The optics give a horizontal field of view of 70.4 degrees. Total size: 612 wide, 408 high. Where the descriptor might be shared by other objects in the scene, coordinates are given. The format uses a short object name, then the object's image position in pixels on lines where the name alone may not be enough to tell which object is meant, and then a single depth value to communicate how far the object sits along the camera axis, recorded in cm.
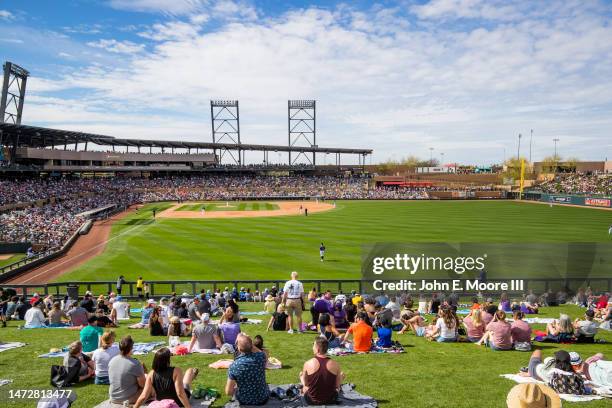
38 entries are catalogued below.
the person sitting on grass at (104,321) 1235
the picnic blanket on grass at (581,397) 671
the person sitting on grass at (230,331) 989
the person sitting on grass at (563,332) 1081
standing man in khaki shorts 1211
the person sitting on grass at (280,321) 1255
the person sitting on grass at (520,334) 1010
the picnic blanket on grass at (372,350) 991
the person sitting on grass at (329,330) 1011
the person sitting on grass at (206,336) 979
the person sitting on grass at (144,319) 1359
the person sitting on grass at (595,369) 717
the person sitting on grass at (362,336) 999
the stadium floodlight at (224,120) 11603
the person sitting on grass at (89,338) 923
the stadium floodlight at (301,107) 12925
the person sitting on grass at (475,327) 1099
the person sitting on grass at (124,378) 644
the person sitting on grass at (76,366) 762
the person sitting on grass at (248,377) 660
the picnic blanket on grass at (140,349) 965
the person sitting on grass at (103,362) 766
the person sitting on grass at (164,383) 609
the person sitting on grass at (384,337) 1016
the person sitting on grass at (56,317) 1373
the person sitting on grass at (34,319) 1347
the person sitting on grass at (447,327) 1099
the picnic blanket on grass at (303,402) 661
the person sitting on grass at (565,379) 695
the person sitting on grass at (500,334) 1008
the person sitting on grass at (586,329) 1070
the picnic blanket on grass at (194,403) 643
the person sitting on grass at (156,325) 1198
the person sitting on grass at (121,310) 1513
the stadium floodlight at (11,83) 6875
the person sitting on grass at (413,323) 1197
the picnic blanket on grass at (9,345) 1035
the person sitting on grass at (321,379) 654
